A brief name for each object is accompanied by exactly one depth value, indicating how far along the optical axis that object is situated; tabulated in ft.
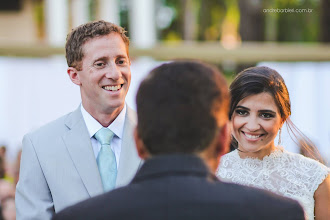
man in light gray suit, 8.69
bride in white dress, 9.73
